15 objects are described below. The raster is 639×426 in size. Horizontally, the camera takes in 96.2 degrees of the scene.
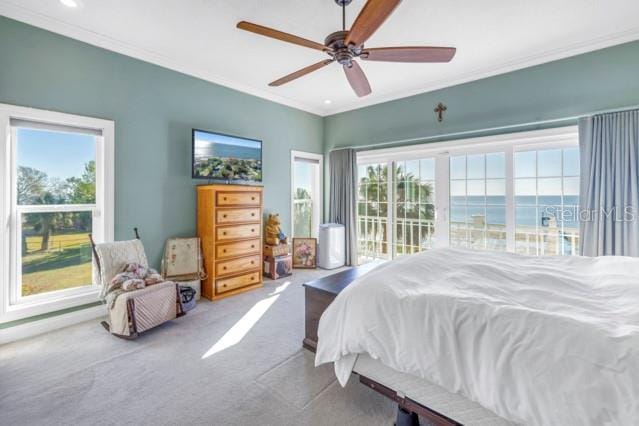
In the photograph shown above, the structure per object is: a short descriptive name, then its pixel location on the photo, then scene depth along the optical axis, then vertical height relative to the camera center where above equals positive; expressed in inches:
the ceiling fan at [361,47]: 63.4 +47.4
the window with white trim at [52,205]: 101.2 +3.2
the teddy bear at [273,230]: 175.9 -10.4
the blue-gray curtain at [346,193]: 201.6 +14.9
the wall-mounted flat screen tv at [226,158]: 145.4 +30.2
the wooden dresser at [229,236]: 138.1 -11.6
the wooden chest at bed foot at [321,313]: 56.2 -37.2
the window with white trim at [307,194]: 207.5 +14.6
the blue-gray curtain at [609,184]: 110.8 +11.7
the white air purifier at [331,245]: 195.0 -22.2
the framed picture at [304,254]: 196.4 -27.9
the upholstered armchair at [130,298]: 96.3 -29.7
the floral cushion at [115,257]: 107.1 -17.1
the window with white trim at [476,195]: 132.4 +10.3
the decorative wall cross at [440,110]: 159.5 +57.8
